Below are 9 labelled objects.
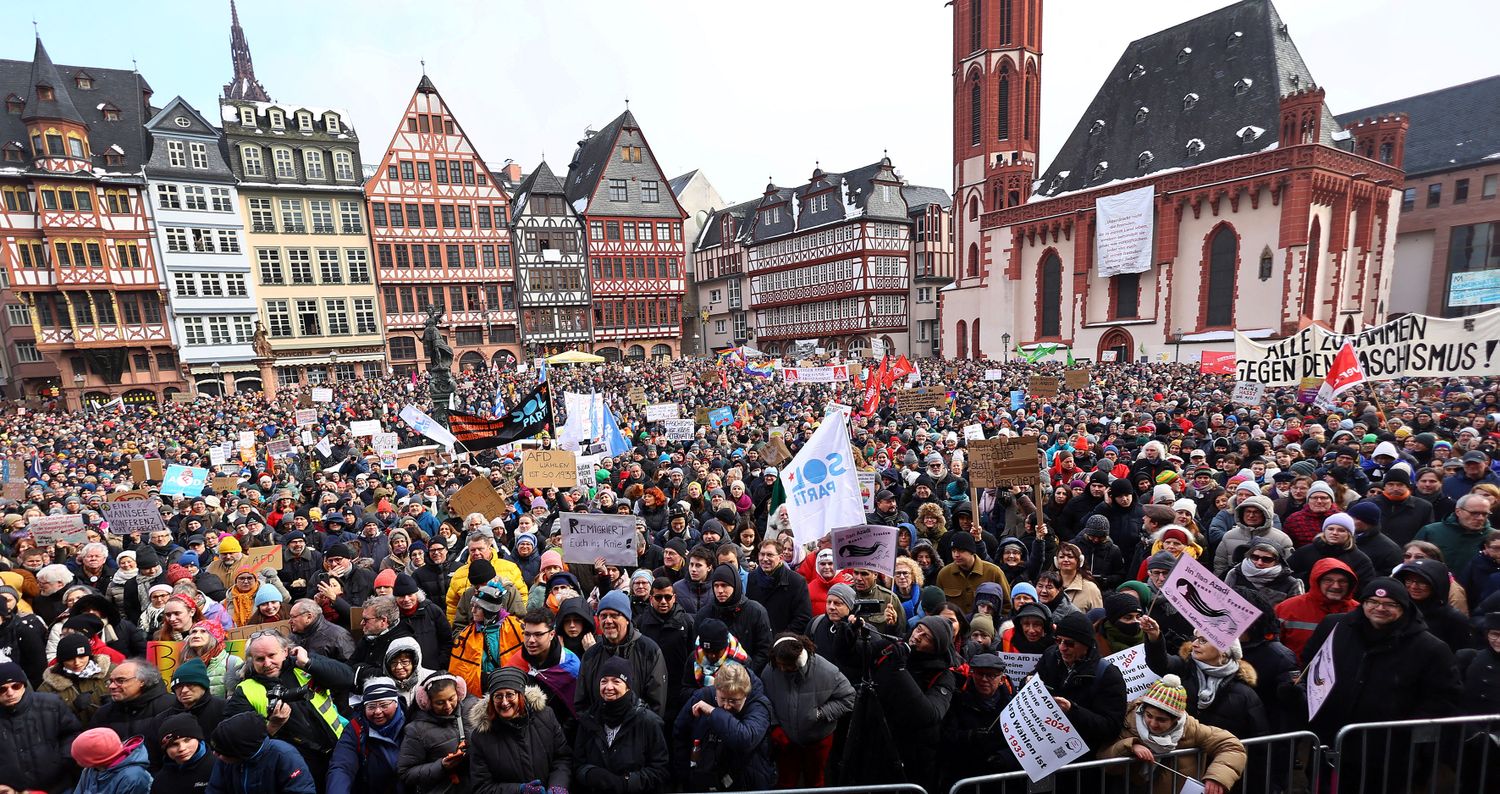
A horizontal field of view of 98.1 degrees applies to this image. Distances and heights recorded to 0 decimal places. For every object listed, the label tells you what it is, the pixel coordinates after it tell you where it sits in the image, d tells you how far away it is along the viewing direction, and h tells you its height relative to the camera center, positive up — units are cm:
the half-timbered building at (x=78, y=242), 3175 +595
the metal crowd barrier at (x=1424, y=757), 330 -235
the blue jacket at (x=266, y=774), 331 -215
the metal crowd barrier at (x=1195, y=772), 328 -242
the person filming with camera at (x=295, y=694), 362 -199
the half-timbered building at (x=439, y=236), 4050 +693
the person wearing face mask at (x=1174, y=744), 312 -214
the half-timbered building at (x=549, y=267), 4488 +507
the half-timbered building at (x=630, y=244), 4703 +677
